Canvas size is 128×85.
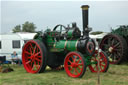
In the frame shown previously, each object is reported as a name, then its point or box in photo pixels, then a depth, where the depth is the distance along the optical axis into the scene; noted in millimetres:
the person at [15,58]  11098
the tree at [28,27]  46297
